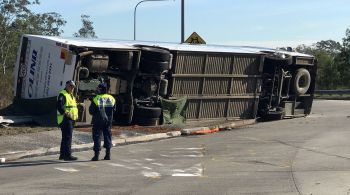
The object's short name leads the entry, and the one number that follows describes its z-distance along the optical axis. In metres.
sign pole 26.77
